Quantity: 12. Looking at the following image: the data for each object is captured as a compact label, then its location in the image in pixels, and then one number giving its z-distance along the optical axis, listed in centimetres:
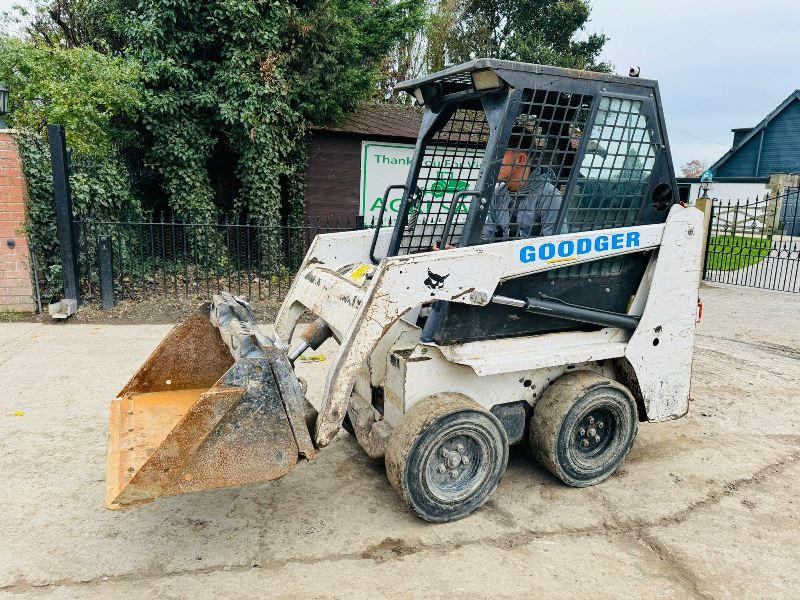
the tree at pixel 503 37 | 2339
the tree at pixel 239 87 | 930
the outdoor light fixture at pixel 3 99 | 750
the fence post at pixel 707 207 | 1116
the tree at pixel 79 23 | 999
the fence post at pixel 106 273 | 759
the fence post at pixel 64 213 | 715
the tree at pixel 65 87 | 811
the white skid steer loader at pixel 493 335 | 287
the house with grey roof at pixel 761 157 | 2983
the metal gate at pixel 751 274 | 1186
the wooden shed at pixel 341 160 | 1103
